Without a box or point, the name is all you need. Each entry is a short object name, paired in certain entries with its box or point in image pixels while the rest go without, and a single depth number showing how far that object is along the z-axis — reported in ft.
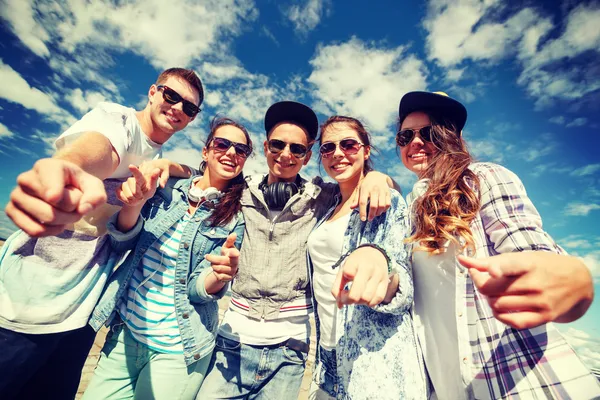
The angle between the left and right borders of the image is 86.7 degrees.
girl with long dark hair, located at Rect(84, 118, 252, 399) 2.73
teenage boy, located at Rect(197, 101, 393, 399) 2.97
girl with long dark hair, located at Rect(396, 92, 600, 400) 1.31
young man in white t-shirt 2.44
